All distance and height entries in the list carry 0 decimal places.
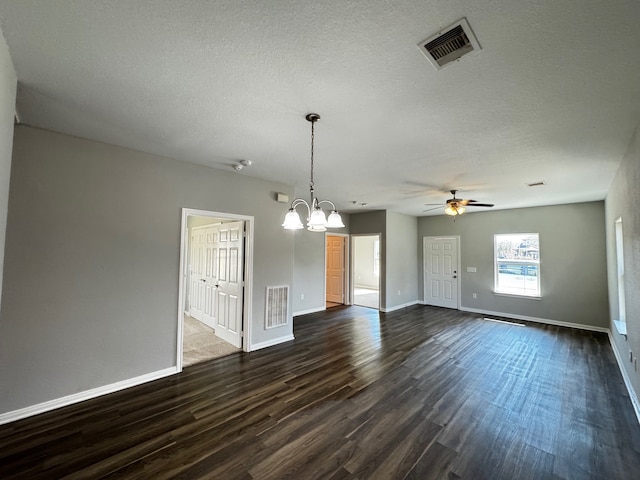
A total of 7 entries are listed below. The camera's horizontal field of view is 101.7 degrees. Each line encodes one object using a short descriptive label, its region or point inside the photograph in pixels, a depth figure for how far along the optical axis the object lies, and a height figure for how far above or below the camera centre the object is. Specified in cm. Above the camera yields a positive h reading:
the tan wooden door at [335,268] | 777 -53
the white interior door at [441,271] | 719 -55
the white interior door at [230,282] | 416 -54
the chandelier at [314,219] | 233 +31
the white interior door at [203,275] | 503 -53
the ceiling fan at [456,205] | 441 +80
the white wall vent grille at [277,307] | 428 -95
